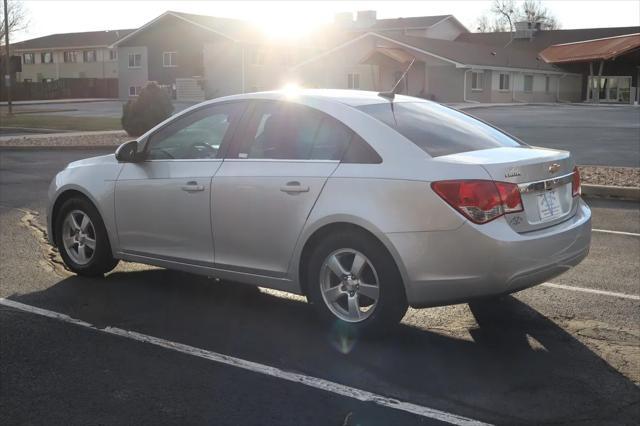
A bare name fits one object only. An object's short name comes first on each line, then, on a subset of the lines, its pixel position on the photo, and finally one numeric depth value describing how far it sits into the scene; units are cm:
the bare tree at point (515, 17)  9175
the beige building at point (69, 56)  7469
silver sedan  449
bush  2211
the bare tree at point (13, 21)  6836
